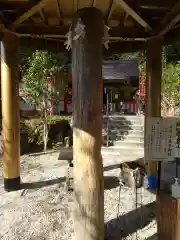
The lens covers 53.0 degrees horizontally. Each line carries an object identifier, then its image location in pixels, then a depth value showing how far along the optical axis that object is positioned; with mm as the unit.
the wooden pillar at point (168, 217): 1903
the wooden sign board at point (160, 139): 2172
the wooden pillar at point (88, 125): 1834
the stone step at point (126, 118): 7313
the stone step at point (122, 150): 5755
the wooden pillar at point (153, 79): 3385
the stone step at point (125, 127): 6919
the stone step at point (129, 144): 6261
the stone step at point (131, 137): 6511
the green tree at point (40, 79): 6018
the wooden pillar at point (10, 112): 3209
